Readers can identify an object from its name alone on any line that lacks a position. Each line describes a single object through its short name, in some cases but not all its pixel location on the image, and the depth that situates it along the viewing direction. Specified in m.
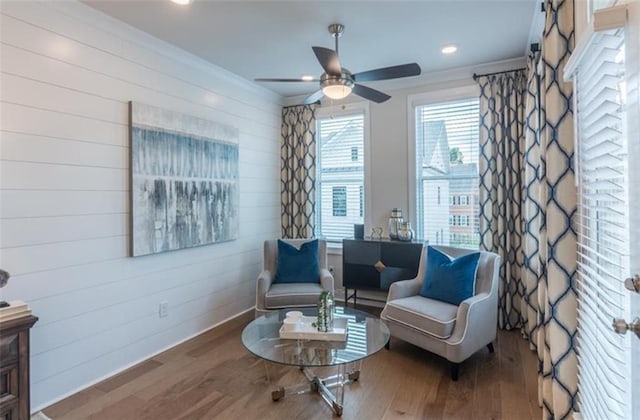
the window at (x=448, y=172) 3.88
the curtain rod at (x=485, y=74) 3.58
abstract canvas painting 2.88
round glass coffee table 2.08
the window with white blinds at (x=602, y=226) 1.17
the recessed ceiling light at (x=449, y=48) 3.23
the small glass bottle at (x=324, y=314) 2.34
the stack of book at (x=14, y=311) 1.85
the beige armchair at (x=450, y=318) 2.57
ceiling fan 2.47
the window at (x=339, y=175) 4.50
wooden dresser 1.83
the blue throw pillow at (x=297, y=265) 3.69
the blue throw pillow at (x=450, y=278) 2.85
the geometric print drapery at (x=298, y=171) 4.62
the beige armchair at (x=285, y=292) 3.33
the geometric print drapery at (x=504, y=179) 3.50
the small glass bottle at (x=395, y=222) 4.04
